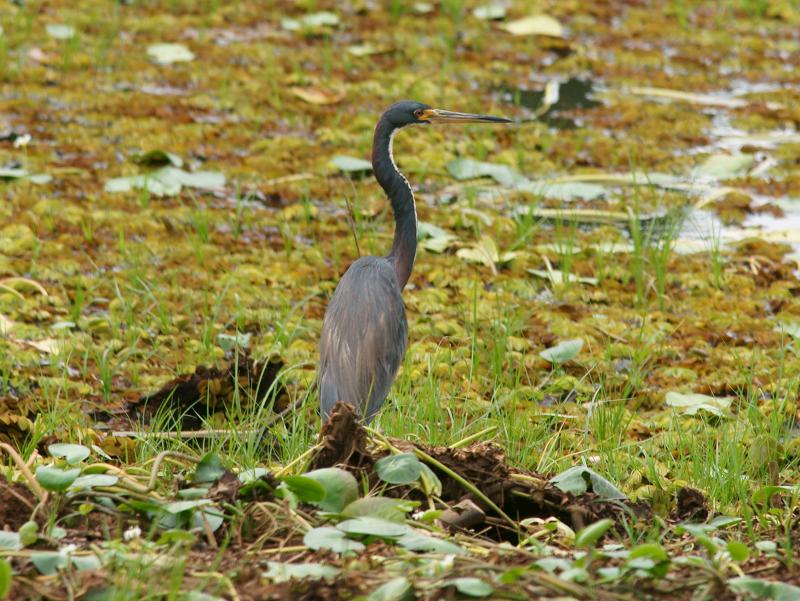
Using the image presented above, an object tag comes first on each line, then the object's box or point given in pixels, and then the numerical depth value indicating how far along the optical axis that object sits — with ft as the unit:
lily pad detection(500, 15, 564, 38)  71.72
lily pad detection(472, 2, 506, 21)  73.82
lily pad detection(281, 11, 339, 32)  70.49
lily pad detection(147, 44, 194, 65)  65.21
